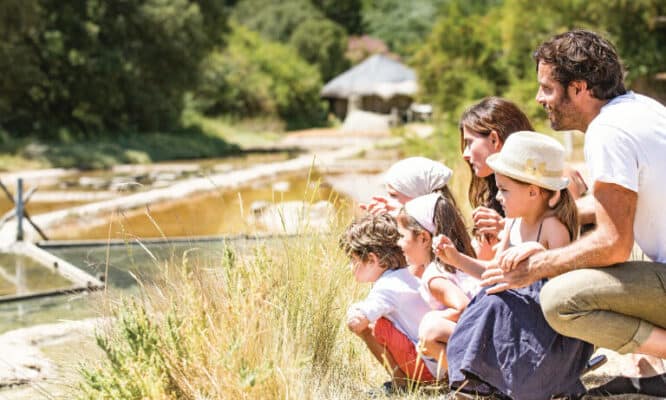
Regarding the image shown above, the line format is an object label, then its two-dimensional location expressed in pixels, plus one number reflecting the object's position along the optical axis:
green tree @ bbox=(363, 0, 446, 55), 44.62
